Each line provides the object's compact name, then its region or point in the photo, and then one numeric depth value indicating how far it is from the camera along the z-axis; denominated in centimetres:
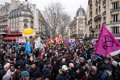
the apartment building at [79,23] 4583
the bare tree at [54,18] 2681
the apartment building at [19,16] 2902
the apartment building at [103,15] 1813
